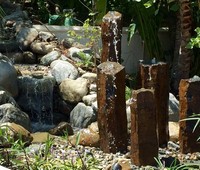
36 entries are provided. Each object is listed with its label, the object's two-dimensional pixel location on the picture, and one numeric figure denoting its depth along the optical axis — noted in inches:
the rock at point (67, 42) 489.1
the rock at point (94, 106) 407.3
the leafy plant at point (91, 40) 450.9
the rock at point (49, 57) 469.2
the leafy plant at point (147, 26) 465.2
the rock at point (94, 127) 367.8
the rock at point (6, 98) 388.1
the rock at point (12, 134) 272.1
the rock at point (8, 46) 485.9
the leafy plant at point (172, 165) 227.4
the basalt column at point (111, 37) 368.8
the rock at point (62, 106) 436.3
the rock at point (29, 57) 479.4
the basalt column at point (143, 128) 294.2
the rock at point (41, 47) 479.1
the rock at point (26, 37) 485.9
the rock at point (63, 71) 446.2
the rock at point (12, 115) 356.9
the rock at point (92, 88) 435.6
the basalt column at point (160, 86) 328.1
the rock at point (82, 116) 405.1
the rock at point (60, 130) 365.1
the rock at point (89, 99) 416.6
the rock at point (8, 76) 415.5
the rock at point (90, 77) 443.4
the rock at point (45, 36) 494.3
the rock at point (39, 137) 341.7
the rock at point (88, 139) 334.7
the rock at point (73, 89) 429.9
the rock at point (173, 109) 397.6
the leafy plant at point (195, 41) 399.2
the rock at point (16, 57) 479.6
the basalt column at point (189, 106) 310.2
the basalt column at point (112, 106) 310.8
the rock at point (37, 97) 437.0
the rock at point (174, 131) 352.2
